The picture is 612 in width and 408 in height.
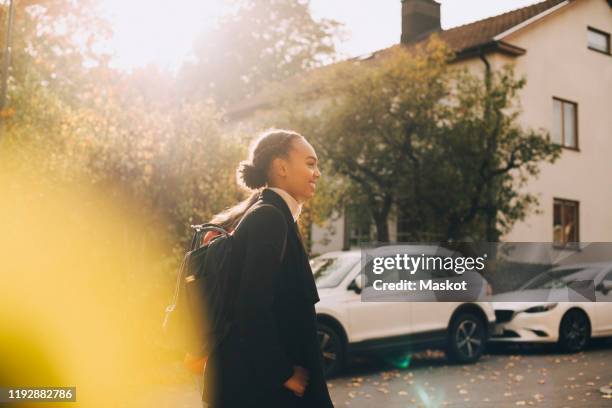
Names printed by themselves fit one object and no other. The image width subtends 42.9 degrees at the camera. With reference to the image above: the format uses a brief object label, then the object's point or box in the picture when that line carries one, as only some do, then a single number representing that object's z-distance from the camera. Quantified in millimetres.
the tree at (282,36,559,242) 16453
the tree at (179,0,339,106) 40844
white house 22234
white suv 10461
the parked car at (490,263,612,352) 13234
